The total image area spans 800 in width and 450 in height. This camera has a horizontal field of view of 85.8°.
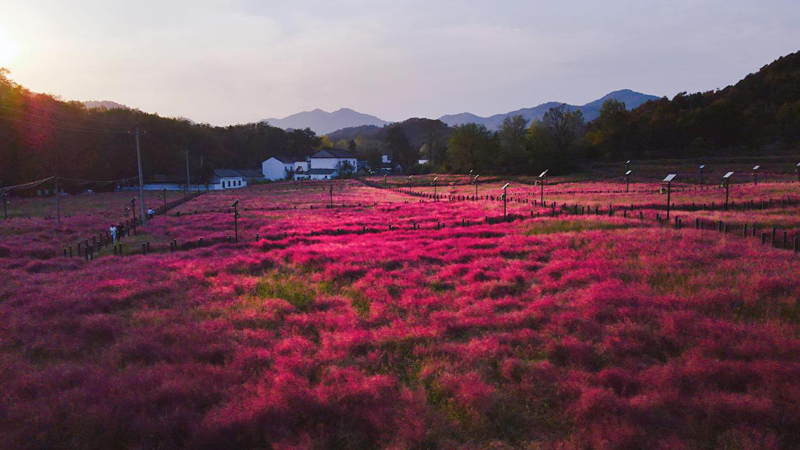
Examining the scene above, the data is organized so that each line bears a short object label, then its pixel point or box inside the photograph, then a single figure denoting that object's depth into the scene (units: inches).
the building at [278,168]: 5305.1
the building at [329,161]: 5531.5
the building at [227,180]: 4089.3
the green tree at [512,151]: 3725.4
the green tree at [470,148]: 4092.0
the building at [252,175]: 4712.1
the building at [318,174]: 5178.2
